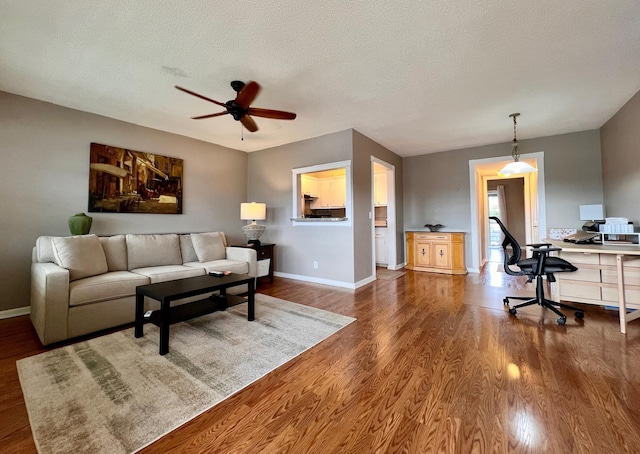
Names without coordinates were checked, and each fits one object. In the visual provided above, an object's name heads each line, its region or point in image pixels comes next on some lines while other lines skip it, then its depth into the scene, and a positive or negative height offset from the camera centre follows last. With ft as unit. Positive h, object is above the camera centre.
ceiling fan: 8.07 +4.09
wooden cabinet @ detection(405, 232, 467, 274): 16.39 -1.27
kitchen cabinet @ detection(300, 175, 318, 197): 19.99 +3.80
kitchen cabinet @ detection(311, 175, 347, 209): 20.38 +3.25
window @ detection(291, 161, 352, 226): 20.31 +3.16
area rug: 4.21 -3.11
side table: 14.26 -1.09
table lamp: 14.62 +0.99
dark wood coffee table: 6.71 -2.04
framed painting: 11.33 +2.53
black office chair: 8.79 -1.24
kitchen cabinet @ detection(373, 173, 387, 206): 19.42 +3.32
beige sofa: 7.29 -1.38
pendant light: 11.30 +2.80
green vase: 10.14 +0.41
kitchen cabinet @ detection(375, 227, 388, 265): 18.60 -0.83
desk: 7.74 -1.59
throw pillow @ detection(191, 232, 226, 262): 12.36 -0.63
